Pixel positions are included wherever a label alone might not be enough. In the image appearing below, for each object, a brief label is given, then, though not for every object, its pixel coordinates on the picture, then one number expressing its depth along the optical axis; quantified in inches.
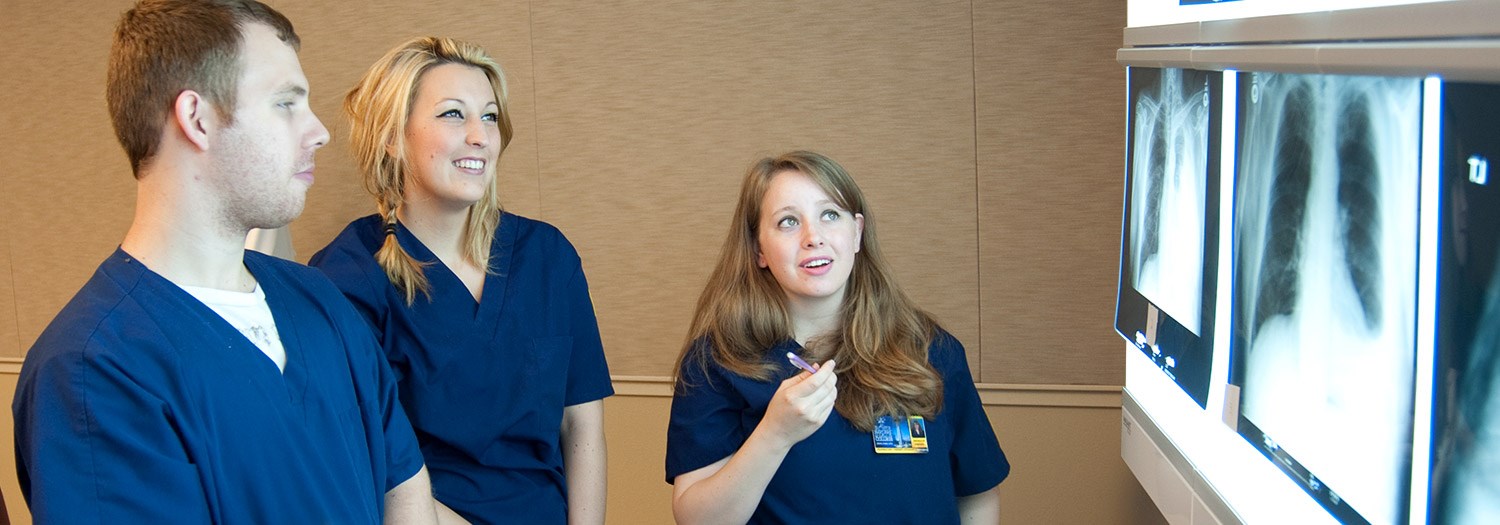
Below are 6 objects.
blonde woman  79.6
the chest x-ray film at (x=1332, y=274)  44.1
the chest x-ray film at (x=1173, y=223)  65.1
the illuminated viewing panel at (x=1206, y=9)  51.4
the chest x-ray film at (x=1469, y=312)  37.9
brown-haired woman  75.1
